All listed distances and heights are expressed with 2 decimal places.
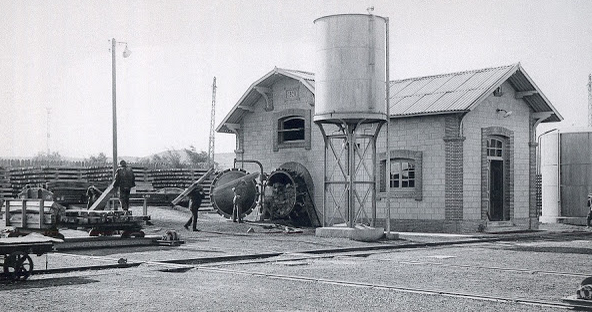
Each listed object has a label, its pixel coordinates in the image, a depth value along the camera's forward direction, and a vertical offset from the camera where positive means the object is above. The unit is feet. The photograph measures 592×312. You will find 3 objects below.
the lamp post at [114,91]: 108.06 +13.21
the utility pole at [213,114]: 242.58 +22.36
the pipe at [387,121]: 69.82 +5.87
